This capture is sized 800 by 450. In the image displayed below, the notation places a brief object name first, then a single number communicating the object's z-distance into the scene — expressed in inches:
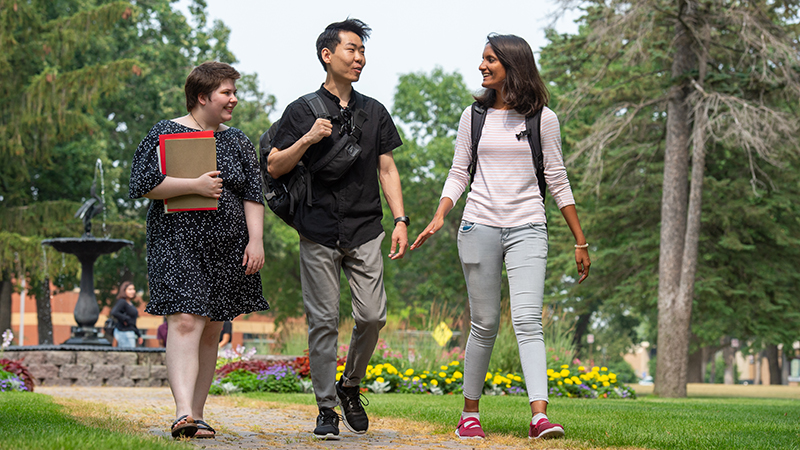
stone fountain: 611.8
